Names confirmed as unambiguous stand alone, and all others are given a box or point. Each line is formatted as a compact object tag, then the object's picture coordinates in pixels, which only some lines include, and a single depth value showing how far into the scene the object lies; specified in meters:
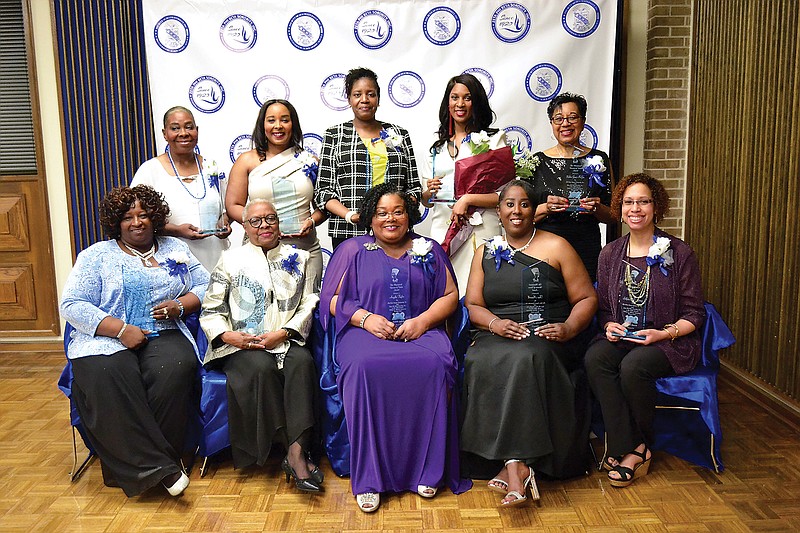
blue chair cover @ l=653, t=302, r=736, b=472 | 3.10
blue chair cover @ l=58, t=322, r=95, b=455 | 3.24
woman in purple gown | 3.00
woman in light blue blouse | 3.01
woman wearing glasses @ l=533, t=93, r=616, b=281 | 3.60
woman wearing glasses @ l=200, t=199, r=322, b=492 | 3.09
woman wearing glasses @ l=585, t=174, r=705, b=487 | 3.09
